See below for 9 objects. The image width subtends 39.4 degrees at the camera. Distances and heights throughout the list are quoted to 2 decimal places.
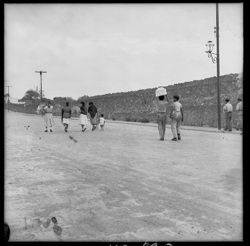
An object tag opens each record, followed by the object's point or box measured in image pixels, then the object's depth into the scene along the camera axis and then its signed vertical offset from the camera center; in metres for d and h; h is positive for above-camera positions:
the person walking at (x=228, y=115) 16.56 +0.26
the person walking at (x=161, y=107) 12.45 +0.48
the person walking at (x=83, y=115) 17.20 +0.24
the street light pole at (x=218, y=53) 19.38 +3.77
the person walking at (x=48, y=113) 16.39 +0.35
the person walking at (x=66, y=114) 16.27 +0.30
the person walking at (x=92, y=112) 17.45 +0.41
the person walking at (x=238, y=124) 18.66 -0.24
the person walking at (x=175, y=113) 12.64 +0.26
